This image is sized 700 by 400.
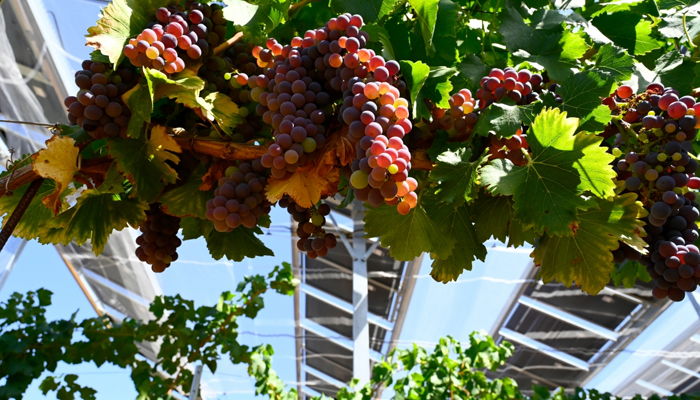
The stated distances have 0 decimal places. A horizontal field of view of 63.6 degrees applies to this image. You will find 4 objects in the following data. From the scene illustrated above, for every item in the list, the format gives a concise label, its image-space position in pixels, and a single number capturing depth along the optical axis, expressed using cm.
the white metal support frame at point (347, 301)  617
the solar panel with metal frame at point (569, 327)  659
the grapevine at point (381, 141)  76
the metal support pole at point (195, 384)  284
